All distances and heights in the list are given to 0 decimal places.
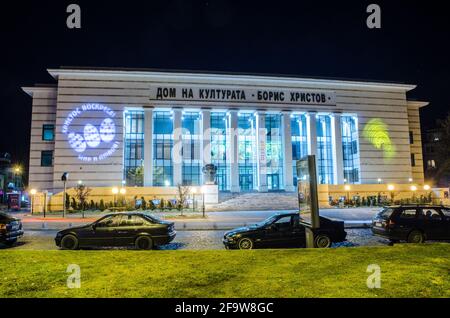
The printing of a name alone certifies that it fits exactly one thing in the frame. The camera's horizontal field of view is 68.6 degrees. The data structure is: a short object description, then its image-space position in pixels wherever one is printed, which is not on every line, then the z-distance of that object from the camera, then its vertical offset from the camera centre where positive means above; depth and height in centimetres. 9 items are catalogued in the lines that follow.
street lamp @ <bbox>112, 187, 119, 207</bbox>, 3691 -11
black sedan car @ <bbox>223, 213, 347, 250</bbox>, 1208 -168
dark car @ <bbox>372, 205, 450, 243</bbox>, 1278 -144
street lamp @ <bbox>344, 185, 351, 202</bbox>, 4163 +2
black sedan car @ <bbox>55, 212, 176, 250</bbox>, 1248 -169
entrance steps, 3594 -142
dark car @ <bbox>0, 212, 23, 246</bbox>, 1313 -152
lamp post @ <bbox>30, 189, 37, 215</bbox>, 3052 -36
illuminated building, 4312 +847
